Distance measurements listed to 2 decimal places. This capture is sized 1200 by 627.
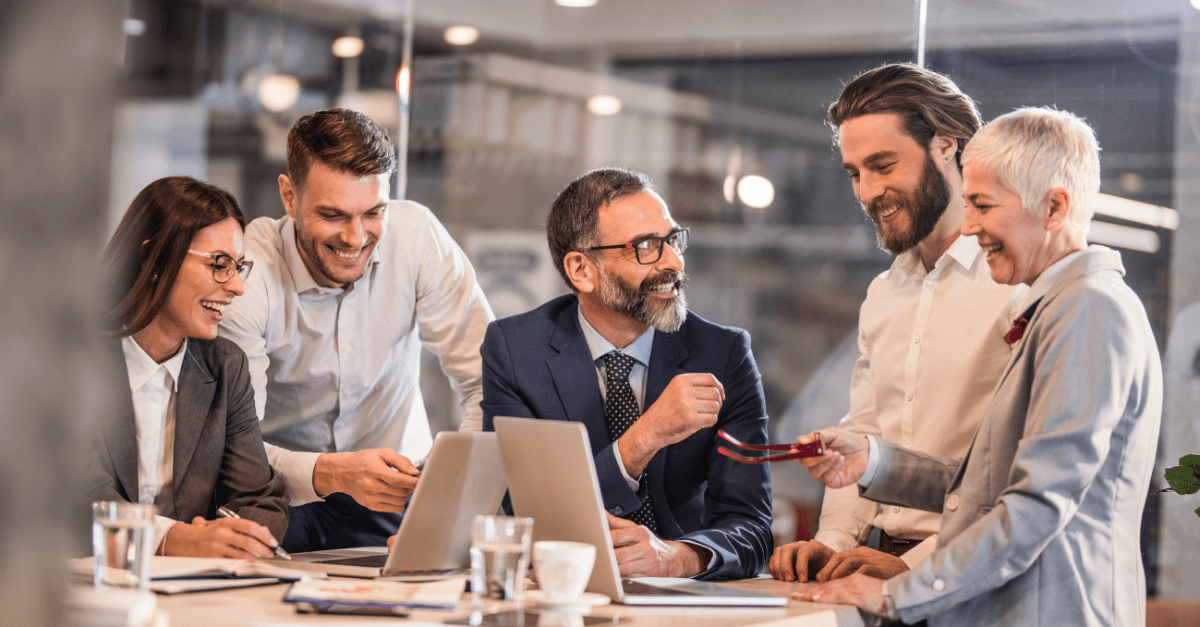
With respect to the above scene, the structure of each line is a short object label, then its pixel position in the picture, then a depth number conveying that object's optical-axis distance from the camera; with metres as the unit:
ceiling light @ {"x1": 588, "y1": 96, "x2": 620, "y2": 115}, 5.90
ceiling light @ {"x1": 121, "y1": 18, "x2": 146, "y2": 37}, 5.45
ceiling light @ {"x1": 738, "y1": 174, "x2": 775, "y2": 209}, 5.51
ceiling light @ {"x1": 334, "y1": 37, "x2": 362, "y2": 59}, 5.54
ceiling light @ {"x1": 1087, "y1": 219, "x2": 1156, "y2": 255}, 3.32
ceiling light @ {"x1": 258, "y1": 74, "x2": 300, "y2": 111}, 5.60
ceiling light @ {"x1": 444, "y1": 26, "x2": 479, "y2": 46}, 5.82
